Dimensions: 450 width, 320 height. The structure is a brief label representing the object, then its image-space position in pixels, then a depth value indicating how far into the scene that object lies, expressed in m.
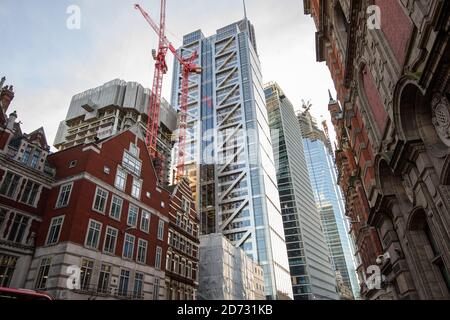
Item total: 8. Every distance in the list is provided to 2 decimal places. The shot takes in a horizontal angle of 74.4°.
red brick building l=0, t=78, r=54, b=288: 26.33
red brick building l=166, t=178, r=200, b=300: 41.72
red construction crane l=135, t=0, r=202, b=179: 110.69
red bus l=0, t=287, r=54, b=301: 10.05
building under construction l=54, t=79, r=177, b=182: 114.31
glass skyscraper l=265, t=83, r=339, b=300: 140.12
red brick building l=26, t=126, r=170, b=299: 26.98
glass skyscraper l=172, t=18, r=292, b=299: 111.31
